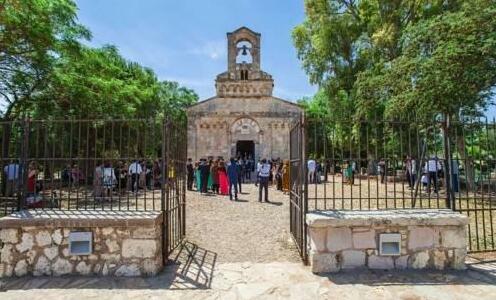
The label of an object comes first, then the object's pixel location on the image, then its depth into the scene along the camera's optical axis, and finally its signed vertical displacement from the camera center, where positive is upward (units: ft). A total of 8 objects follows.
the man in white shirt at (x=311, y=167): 52.13 +0.44
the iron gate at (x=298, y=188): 19.31 -0.92
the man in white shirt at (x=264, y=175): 42.63 -0.49
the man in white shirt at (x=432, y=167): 42.14 +0.26
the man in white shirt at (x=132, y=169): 46.98 +0.21
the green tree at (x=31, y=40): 36.91 +12.81
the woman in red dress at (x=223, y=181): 52.85 -1.37
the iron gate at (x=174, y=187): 19.30 -0.85
